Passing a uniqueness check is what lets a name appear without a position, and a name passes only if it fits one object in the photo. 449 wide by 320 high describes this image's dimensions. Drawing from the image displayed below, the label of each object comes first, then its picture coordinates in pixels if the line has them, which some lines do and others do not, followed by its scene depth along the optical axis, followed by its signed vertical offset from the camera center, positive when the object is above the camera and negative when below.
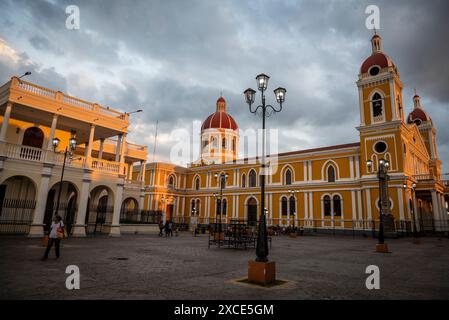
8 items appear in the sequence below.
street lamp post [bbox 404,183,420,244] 20.48 -0.93
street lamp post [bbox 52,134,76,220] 16.16 +3.90
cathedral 30.31 +5.26
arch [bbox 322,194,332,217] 34.44 +2.05
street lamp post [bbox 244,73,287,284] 6.80 +2.49
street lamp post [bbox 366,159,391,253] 14.45 +1.52
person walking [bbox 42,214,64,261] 9.65 -0.67
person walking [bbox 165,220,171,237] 23.72 -0.97
